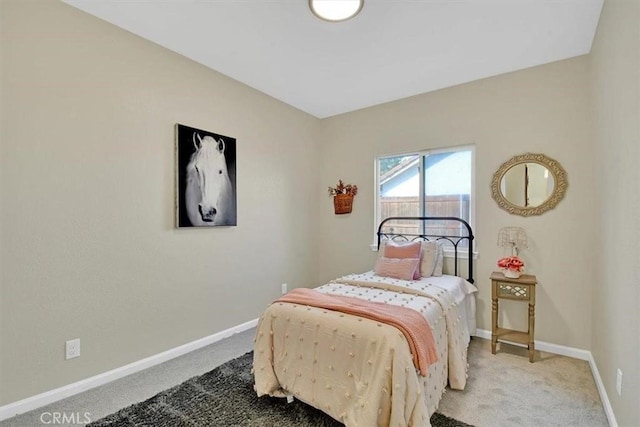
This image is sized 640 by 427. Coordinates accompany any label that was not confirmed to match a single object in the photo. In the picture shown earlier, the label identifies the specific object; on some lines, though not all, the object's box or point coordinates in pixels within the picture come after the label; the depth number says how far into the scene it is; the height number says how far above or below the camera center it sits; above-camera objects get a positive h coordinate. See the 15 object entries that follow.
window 3.34 +0.30
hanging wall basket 4.11 +0.10
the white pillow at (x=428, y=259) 3.06 -0.51
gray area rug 1.81 -1.28
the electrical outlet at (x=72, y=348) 2.09 -0.97
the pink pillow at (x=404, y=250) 3.09 -0.42
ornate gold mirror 2.79 +0.25
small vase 2.71 -0.58
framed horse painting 2.74 +0.31
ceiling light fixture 2.00 +1.39
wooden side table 2.59 -0.78
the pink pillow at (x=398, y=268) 2.88 -0.57
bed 1.57 -0.87
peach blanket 1.68 -0.65
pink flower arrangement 2.72 -0.49
